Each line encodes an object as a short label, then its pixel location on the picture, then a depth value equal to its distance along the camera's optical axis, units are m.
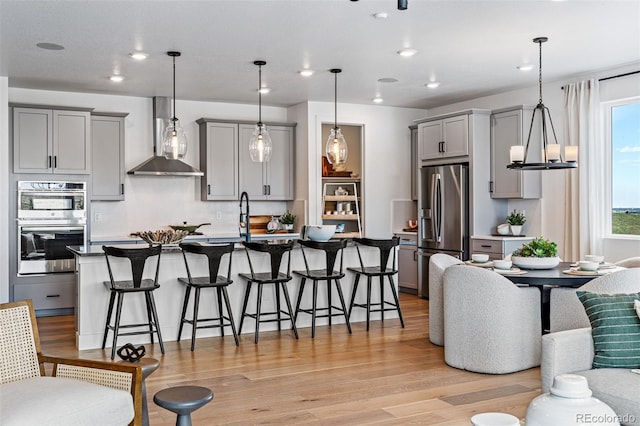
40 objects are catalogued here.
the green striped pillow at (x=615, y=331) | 2.94
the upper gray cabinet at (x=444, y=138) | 7.63
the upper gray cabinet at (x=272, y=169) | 8.34
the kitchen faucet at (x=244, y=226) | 6.60
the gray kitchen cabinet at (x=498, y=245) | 7.06
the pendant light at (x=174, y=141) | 5.60
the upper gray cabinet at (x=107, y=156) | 7.51
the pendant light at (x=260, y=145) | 5.92
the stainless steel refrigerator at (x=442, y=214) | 7.53
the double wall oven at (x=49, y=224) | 6.87
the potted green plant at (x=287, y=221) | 8.59
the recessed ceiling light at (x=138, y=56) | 5.69
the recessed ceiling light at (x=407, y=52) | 5.65
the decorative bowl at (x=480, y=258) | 5.23
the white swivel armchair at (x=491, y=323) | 4.36
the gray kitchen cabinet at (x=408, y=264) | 8.27
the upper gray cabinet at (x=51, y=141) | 6.95
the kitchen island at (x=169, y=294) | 5.28
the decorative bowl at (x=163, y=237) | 5.68
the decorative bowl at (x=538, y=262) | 4.77
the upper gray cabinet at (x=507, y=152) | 7.19
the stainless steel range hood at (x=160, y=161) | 7.71
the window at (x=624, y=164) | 6.35
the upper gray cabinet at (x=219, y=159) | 8.13
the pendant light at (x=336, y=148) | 6.19
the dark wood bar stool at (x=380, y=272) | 6.01
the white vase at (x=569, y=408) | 1.80
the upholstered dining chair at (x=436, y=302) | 5.25
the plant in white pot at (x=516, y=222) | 7.33
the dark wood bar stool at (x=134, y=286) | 4.91
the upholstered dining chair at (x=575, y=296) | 3.59
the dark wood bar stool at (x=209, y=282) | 5.23
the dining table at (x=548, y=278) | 4.30
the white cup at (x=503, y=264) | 4.75
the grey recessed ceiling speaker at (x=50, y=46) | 5.36
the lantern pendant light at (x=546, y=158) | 5.01
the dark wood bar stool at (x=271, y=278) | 5.50
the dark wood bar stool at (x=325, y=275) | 5.71
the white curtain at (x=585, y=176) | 6.52
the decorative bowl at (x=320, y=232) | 6.17
